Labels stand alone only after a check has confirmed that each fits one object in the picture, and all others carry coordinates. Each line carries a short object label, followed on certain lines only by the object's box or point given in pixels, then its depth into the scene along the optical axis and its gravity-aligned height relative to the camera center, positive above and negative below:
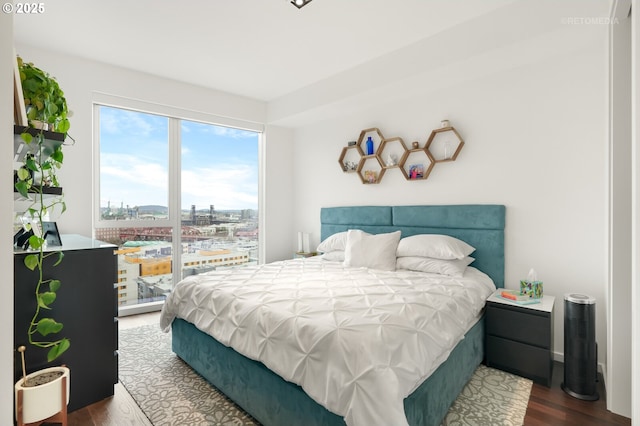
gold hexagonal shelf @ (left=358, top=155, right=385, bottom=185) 3.92 +0.52
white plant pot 1.51 -0.91
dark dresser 1.78 -0.64
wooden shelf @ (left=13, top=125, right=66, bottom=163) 1.39 +0.34
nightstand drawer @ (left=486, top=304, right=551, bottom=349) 2.27 -0.85
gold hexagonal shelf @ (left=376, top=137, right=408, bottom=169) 3.71 +0.70
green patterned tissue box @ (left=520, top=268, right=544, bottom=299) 2.52 -0.61
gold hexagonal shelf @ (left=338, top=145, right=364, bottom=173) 4.19 +0.70
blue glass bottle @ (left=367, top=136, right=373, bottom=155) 3.96 +0.81
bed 1.56 -0.91
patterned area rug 1.89 -1.23
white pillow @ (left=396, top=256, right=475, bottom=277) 2.79 -0.49
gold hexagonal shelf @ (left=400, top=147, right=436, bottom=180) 3.46 +0.52
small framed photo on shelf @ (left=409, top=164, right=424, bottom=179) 3.54 +0.44
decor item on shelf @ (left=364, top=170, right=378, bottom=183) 3.97 +0.44
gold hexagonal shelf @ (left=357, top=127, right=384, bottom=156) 3.93 +0.91
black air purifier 2.12 -0.94
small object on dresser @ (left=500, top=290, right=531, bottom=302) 2.48 -0.67
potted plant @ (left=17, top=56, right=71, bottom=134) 1.48 +0.55
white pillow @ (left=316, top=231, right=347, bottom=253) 3.71 -0.38
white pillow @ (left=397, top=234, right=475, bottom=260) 2.86 -0.34
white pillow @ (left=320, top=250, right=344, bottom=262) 3.58 -0.51
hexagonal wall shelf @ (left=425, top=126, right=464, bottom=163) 3.26 +0.70
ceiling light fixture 2.35 +1.54
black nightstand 2.26 -0.94
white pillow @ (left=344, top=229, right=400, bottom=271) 3.09 -0.40
